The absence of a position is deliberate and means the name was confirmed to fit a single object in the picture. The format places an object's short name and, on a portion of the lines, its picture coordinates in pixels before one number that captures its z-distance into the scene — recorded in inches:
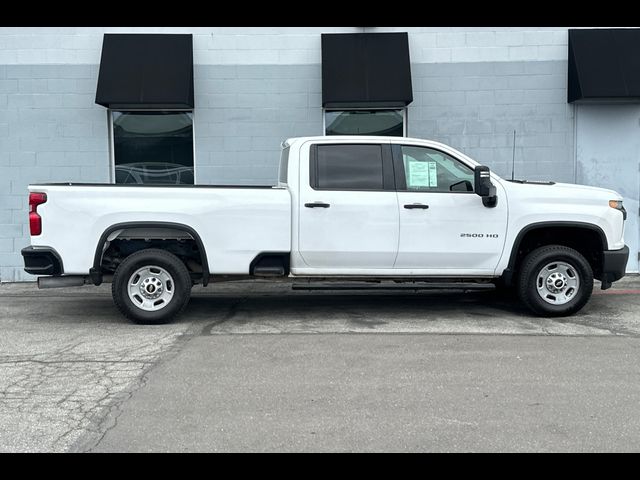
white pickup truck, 276.5
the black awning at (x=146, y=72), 397.7
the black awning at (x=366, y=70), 399.2
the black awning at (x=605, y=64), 400.2
